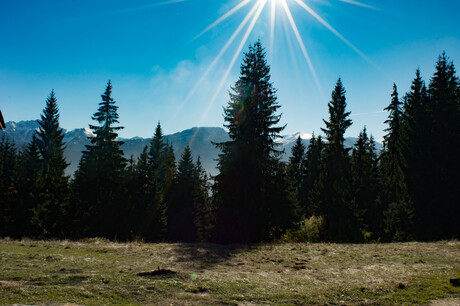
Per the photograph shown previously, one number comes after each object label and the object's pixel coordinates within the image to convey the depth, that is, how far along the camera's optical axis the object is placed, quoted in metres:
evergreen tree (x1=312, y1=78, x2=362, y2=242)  30.08
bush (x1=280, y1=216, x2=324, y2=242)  19.42
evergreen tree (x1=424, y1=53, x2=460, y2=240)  22.39
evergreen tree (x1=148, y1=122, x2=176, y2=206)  40.88
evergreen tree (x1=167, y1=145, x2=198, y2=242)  41.38
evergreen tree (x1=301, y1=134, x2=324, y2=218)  50.75
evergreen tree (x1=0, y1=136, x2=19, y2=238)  32.69
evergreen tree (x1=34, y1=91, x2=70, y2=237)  33.59
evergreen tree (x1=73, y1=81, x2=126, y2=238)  32.78
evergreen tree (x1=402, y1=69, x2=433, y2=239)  23.58
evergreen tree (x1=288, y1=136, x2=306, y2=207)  55.88
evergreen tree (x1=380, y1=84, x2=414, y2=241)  24.69
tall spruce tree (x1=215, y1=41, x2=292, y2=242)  21.11
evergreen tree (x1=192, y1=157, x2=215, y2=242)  42.50
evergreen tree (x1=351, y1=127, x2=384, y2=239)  38.53
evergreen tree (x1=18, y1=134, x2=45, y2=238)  32.69
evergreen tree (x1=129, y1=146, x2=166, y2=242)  37.22
